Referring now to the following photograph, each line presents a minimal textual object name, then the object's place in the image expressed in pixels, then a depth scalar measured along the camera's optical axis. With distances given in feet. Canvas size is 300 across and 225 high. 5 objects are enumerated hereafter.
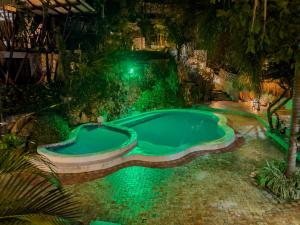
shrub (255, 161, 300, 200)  22.63
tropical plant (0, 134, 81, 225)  7.50
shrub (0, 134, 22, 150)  29.50
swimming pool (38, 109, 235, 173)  29.50
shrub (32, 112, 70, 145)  33.06
